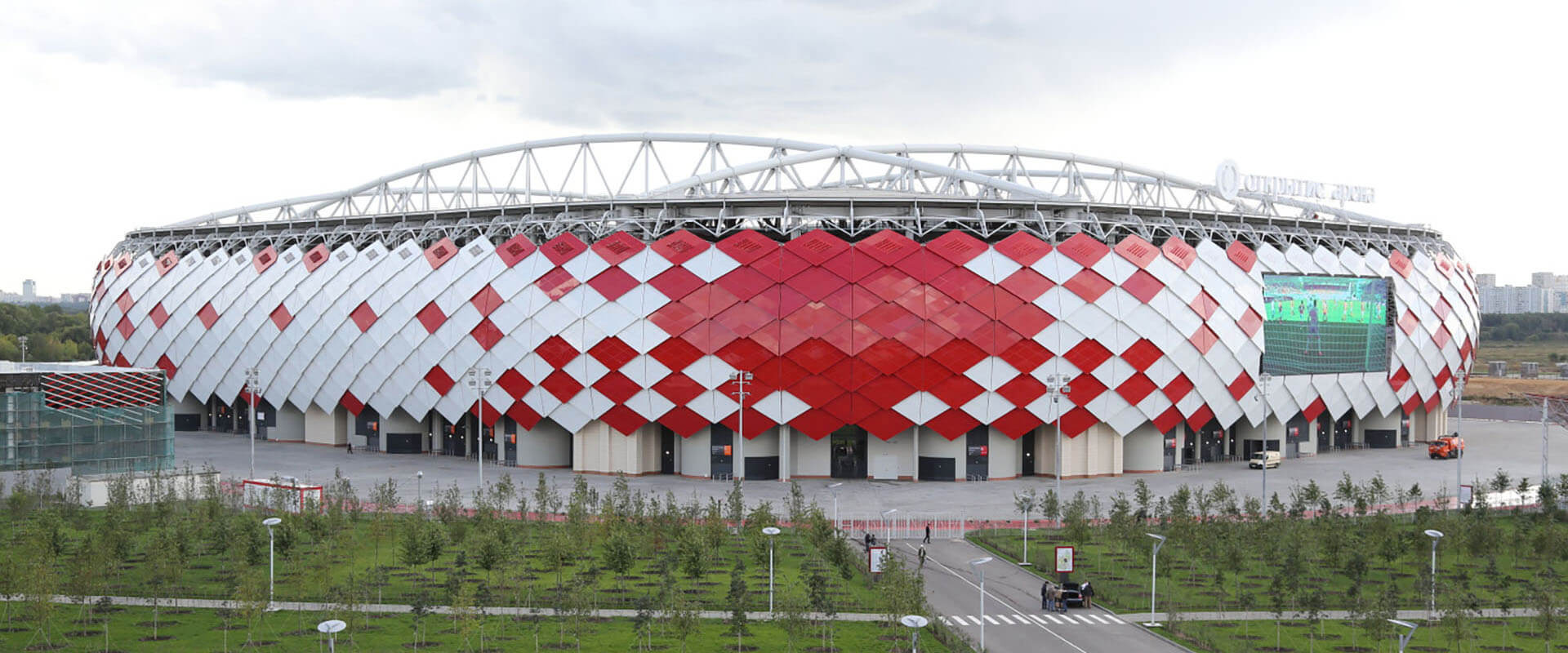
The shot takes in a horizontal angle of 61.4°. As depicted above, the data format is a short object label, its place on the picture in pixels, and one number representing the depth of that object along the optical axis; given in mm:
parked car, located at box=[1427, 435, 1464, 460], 72688
